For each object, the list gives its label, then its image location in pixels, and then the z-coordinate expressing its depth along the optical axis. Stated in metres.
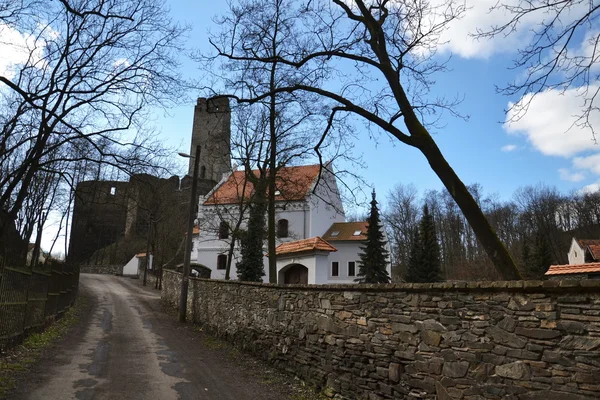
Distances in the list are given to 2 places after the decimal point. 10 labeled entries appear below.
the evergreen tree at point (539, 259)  36.06
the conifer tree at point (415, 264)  33.81
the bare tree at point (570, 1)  5.55
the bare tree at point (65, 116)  11.52
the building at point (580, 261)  14.88
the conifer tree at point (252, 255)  27.52
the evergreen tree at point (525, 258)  37.19
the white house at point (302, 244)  24.67
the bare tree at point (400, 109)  8.94
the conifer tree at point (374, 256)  32.62
